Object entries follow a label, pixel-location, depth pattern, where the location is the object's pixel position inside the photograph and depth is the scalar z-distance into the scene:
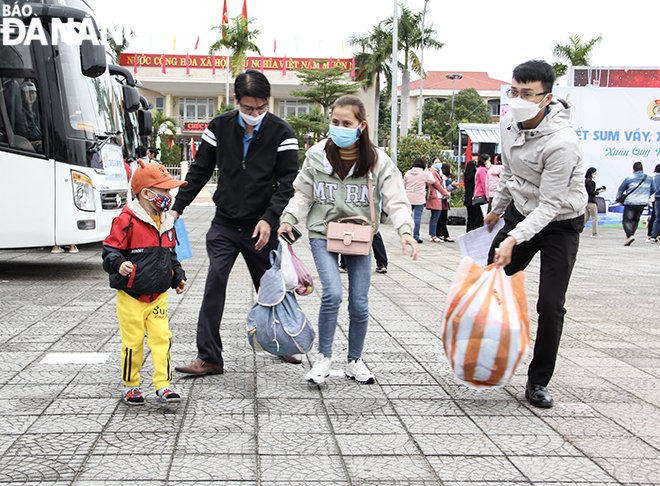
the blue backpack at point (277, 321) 5.10
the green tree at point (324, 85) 59.12
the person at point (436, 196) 17.08
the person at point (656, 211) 18.86
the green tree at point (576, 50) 45.69
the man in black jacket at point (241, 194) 5.30
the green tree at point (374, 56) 52.14
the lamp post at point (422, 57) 45.04
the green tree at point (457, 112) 81.12
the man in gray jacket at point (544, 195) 4.68
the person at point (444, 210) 17.48
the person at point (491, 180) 15.95
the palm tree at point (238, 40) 49.16
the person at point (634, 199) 18.77
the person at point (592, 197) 19.72
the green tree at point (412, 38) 46.41
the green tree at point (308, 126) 58.00
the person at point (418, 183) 16.66
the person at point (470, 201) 17.59
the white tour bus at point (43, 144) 9.99
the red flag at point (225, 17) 52.78
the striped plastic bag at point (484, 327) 4.38
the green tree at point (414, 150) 26.59
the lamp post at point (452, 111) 62.08
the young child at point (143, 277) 4.56
